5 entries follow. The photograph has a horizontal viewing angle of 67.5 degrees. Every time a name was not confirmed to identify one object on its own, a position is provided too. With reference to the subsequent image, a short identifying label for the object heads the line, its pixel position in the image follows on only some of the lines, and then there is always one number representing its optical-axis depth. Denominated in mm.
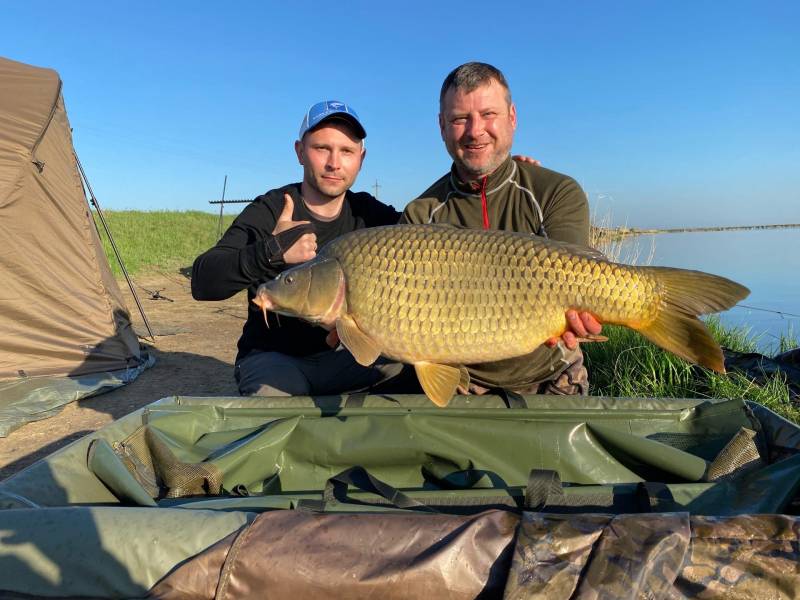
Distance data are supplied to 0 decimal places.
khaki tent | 3619
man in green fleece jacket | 2135
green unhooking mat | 924
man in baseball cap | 2295
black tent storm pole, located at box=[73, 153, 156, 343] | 4395
